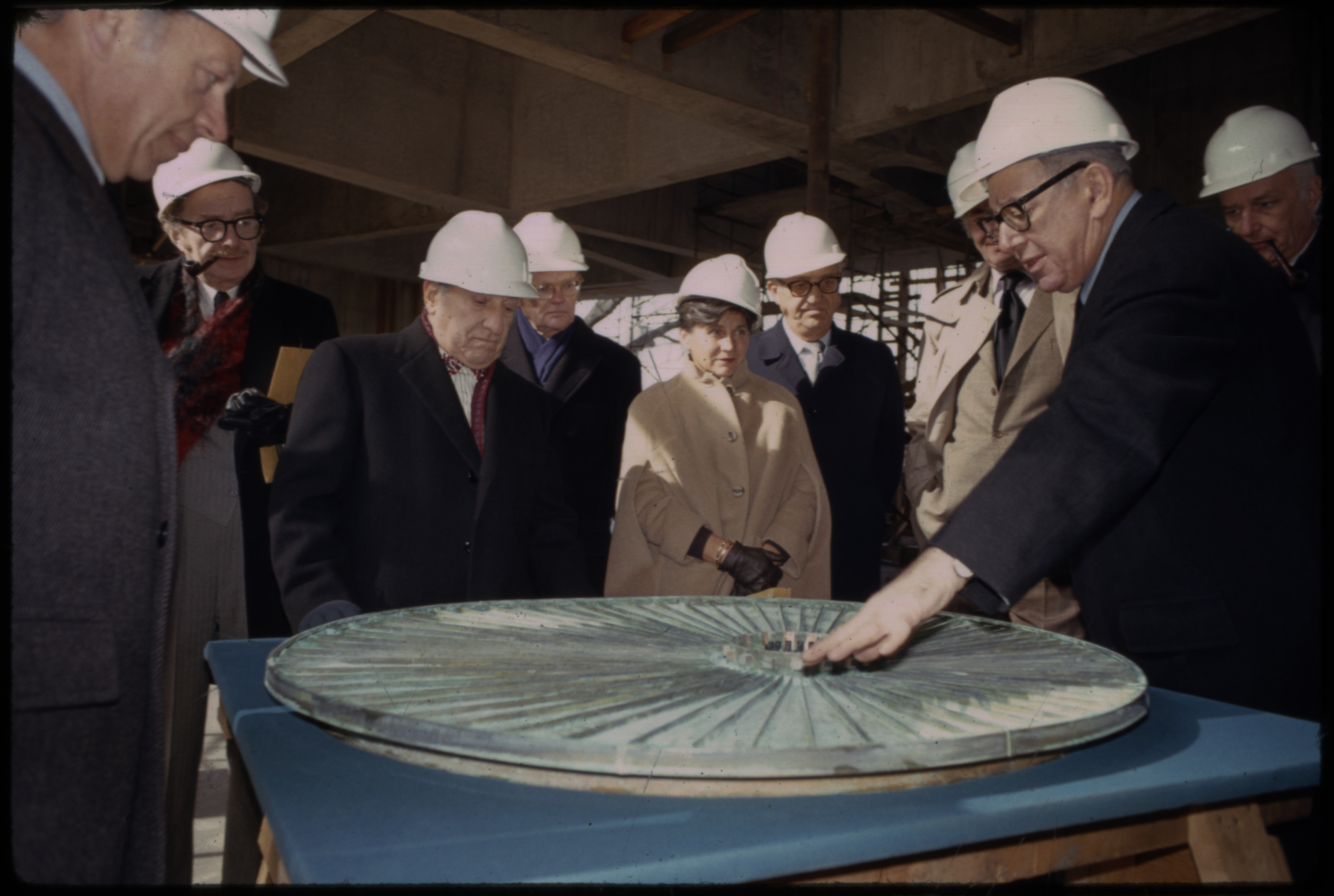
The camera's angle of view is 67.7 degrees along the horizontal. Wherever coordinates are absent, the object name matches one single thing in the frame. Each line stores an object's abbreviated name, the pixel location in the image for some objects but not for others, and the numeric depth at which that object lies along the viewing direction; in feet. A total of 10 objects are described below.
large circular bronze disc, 3.55
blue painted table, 3.01
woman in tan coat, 10.08
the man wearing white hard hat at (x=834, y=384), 12.58
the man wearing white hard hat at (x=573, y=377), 12.50
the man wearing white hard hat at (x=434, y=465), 7.55
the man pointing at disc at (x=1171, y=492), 4.90
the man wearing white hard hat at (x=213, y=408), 8.43
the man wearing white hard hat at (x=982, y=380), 9.41
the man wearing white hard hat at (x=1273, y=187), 9.57
